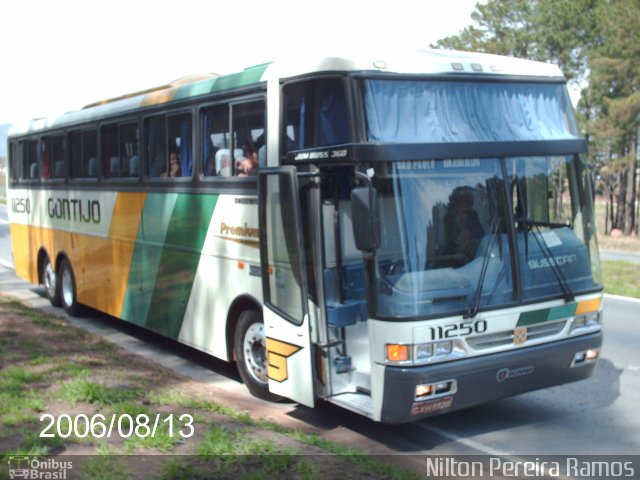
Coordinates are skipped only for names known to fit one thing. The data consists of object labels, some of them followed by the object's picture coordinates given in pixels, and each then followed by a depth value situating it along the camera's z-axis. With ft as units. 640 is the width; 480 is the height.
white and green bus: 21.04
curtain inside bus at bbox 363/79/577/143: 21.63
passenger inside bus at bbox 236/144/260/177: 26.25
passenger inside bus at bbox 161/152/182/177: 31.14
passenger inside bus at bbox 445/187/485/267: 21.59
